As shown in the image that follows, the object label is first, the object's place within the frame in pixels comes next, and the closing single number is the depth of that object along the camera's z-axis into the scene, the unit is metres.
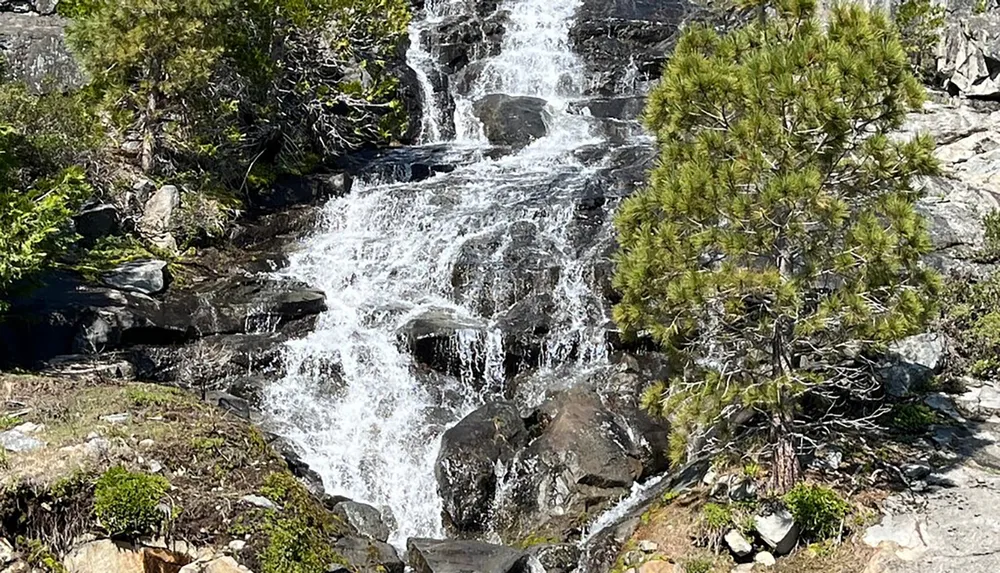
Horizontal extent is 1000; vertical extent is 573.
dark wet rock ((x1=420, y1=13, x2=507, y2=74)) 29.78
